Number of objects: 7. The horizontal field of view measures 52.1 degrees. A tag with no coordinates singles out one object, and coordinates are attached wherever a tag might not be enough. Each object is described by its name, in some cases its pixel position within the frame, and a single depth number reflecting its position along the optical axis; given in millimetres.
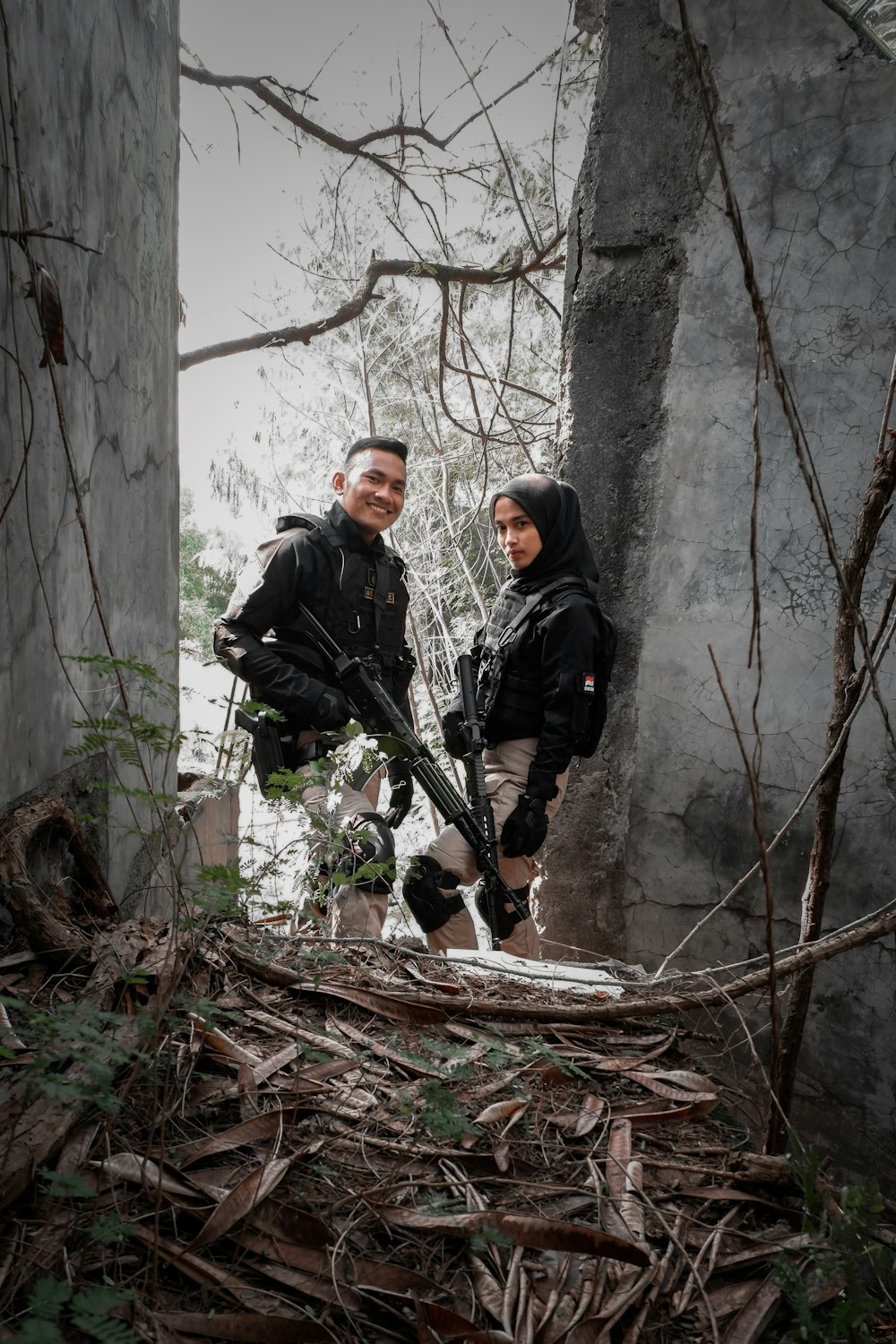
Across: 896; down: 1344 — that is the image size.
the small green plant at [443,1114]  1230
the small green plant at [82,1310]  809
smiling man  3297
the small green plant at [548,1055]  1530
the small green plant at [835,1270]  1053
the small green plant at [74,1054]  980
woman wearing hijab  3213
